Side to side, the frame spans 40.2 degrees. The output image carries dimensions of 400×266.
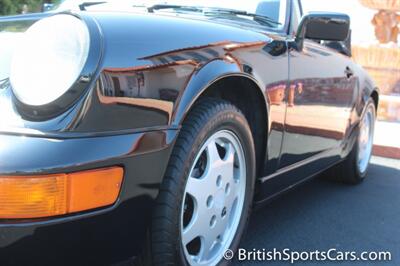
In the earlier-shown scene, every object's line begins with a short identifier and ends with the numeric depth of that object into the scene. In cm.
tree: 1506
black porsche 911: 153
